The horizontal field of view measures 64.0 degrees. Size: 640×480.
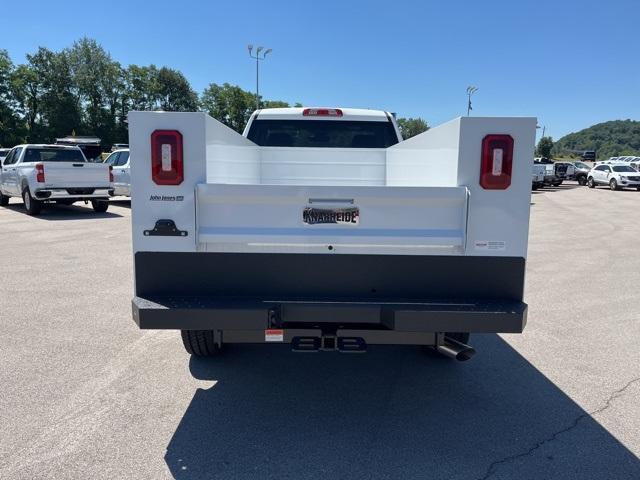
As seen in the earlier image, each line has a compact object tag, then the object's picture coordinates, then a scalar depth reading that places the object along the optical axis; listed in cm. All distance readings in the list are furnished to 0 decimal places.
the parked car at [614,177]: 3322
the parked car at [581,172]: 3925
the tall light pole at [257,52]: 4938
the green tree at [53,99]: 7100
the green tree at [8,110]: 6316
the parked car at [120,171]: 1814
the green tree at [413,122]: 9156
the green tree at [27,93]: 6856
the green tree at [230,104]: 9488
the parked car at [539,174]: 3288
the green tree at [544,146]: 8474
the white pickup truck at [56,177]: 1493
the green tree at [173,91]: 9038
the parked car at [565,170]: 3681
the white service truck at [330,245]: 301
